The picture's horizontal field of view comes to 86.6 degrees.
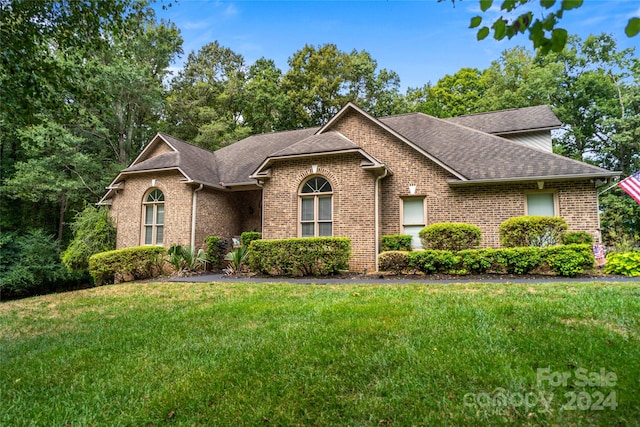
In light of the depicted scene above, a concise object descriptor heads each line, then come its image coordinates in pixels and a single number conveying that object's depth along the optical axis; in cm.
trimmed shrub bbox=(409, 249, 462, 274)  930
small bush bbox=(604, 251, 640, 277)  829
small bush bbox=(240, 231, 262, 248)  1255
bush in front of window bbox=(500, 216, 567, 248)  951
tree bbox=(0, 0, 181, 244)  566
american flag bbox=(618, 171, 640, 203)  997
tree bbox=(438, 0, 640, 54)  194
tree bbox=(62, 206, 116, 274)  1456
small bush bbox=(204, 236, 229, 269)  1361
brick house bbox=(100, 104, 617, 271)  1109
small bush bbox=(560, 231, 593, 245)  974
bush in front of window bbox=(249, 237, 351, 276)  1022
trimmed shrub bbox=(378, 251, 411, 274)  985
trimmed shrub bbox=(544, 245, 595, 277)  836
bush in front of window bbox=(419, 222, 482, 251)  1003
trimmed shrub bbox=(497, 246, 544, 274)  872
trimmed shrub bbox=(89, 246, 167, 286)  1184
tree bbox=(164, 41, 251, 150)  2647
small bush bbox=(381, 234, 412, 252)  1119
